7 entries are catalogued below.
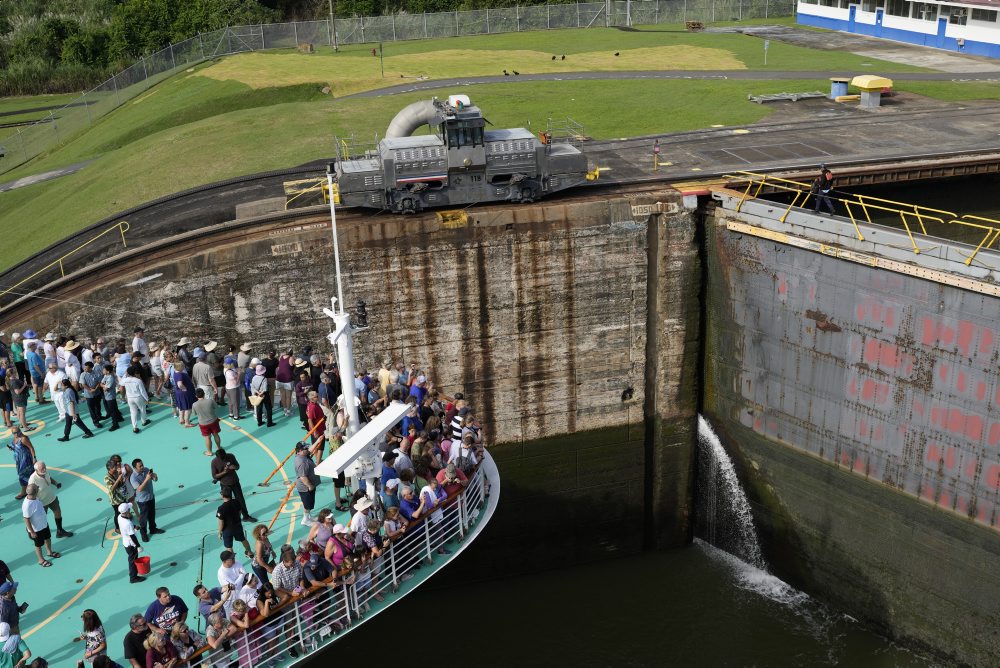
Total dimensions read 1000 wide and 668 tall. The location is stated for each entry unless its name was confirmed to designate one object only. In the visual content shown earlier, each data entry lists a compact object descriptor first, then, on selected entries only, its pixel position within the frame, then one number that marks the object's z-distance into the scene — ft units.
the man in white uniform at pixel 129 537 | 61.72
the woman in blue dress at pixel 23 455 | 68.23
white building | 193.98
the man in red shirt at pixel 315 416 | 74.59
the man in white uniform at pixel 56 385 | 79.35
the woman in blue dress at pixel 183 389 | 78.18
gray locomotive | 102.32
